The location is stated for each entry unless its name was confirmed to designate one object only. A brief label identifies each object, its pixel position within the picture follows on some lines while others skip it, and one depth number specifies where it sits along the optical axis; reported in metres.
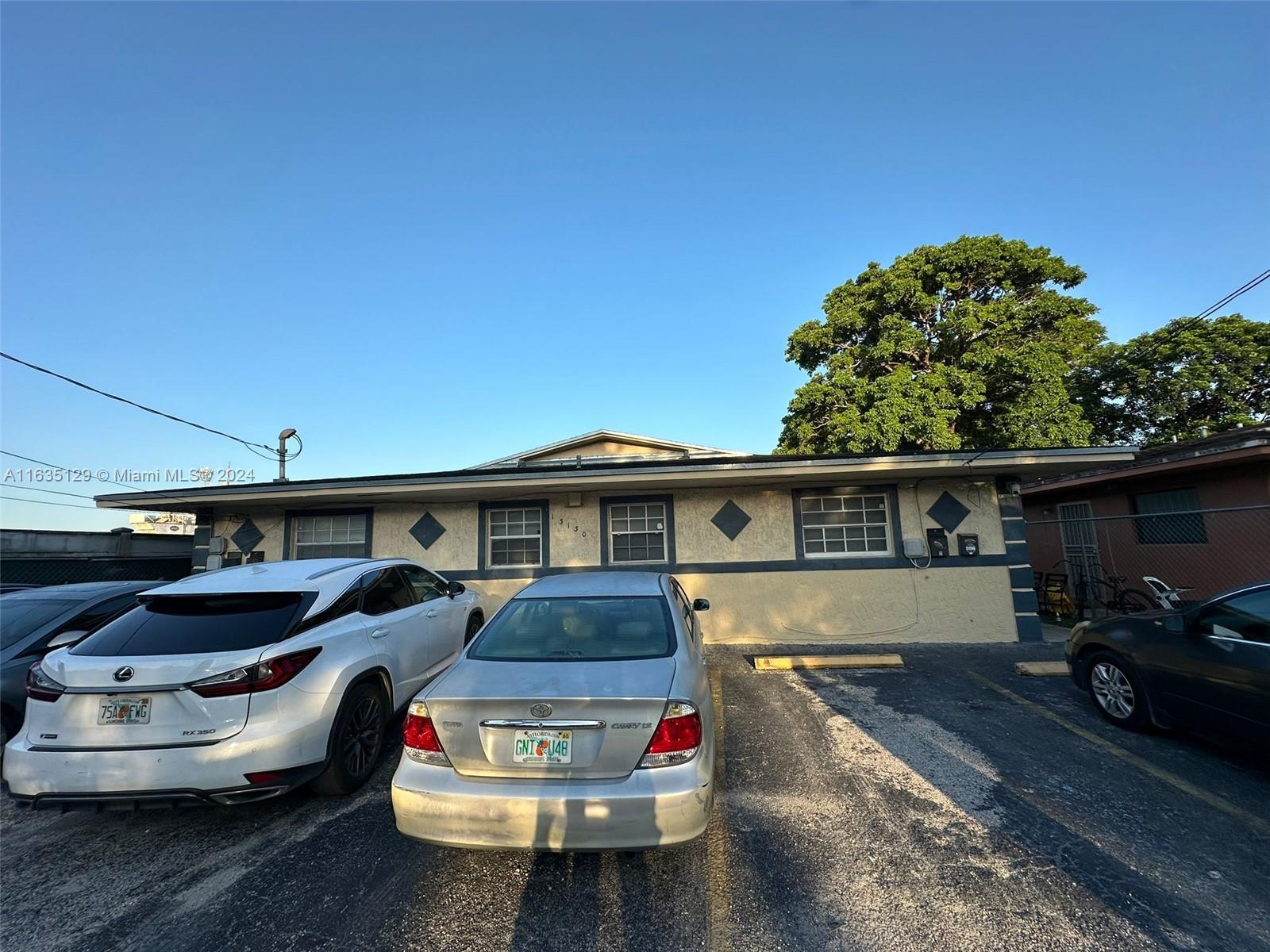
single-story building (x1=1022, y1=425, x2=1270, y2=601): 9.26
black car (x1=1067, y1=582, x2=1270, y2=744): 3.64
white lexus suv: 2.96
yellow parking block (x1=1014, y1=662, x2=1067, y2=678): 6.21
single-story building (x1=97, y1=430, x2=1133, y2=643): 8.21
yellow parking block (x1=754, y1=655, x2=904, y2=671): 6.79
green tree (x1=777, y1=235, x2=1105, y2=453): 16.53
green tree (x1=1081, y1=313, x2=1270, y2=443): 16.44
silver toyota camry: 2.39
